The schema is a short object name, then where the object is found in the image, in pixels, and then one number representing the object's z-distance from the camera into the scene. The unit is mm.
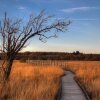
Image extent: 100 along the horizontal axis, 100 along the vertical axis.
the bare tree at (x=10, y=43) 6887
